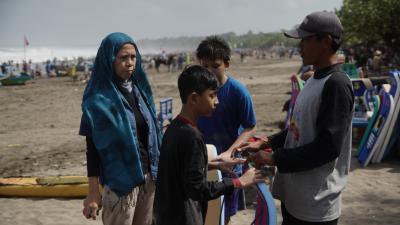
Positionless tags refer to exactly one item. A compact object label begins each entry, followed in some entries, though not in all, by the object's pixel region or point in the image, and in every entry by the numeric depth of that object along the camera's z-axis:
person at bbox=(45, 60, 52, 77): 38.92
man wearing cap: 1.96
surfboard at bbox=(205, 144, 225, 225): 2.45
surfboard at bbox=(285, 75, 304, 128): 7.42
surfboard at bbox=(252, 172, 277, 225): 1.81
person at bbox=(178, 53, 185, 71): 39.09
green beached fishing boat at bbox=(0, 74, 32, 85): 28.11
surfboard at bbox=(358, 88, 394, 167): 6.63
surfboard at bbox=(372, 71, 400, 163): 6.61
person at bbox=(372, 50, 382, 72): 23.44
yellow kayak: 5.86
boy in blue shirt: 3.10
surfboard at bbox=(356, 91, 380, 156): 6.91
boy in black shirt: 2.01
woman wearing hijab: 2.57
